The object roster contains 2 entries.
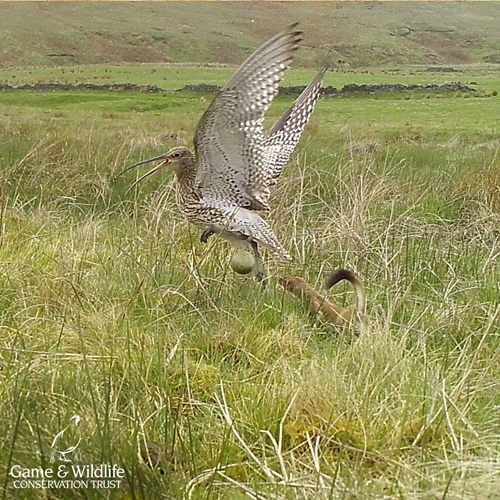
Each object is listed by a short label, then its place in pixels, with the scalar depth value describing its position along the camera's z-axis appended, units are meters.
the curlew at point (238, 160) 7.54
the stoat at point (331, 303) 6.41
